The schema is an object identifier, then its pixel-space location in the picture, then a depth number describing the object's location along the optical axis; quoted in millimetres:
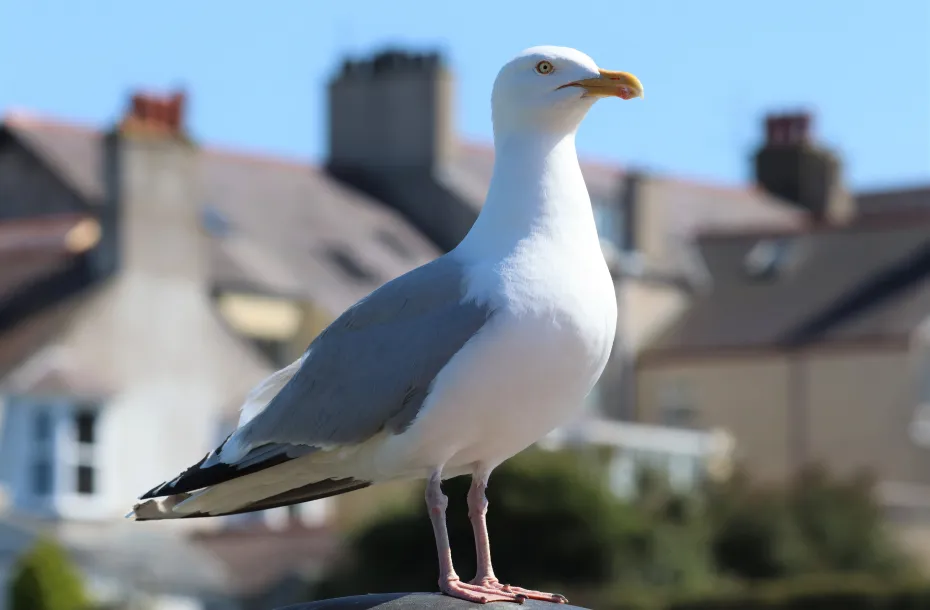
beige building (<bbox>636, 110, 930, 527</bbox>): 41375
